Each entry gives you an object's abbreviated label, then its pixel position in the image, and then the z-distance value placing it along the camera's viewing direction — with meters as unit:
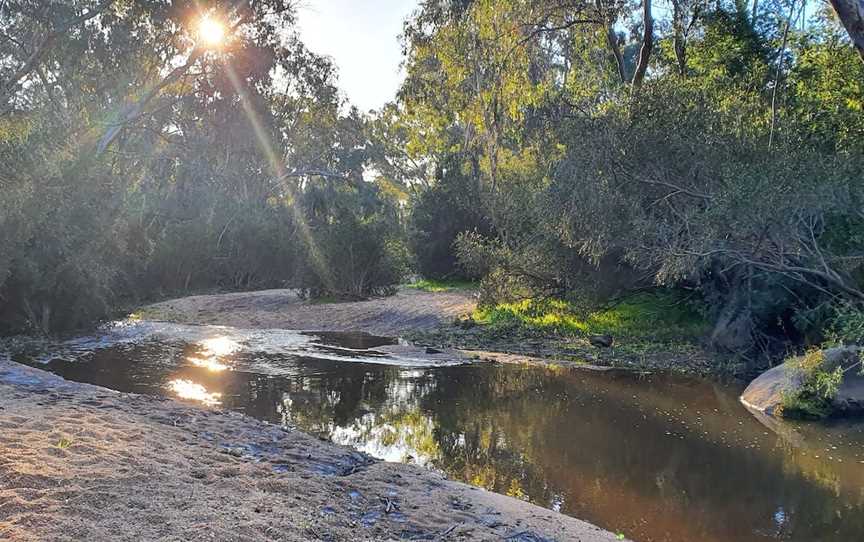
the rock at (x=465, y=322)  17.56
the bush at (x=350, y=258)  22.91
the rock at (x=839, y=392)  9.75
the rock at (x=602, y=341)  14.79
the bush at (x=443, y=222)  28.73
